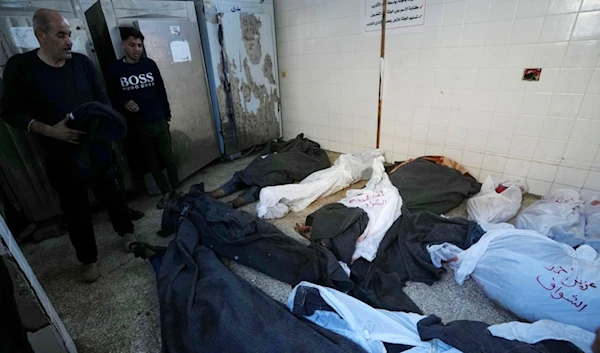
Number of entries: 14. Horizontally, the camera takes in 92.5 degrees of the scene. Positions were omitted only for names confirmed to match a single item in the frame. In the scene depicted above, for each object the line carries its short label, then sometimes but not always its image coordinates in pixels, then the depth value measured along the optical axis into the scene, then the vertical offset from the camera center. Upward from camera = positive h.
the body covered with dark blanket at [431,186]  2.13 -0.94
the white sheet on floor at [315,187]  2.20 -0.97
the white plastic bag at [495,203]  1.97 -0.99
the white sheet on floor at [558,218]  1.65 -0.95
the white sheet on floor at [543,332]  0.99 -0.93
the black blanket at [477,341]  0.96 -0.93
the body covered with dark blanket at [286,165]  2.54 -0.91
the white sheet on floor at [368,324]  1.07 -0.98
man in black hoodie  2.12 -0.24
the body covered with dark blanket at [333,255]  1.41 -0.99
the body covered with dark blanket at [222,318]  1.08 -0.96
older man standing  1.40 -0.14
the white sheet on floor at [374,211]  1.62 -0.88
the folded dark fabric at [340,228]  1.59 -0.90
